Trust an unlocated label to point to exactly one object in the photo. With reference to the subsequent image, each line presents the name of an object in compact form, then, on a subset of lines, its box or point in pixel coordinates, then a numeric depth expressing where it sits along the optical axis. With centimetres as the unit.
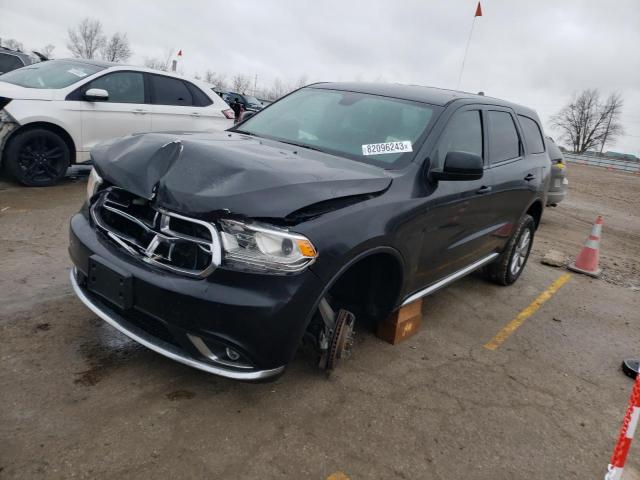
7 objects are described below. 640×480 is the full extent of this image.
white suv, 621
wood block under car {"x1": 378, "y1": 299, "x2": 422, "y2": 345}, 356
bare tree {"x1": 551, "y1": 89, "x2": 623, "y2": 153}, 7481
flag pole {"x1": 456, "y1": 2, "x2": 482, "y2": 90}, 748
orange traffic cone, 632
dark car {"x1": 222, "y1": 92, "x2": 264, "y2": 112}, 2044
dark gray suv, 227
